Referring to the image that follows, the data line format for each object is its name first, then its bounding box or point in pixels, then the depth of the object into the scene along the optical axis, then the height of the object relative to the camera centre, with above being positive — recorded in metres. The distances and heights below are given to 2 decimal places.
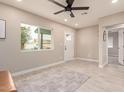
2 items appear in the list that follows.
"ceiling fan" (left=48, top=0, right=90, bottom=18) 2.00 +1.15
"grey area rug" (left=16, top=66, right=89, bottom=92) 1.88 -1.13
